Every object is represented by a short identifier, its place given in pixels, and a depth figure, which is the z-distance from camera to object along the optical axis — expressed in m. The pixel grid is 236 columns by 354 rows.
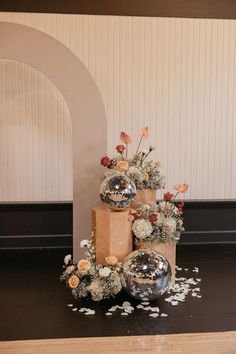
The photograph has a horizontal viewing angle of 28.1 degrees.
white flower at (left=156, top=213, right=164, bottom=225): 4.07
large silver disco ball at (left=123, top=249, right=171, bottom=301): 3.74
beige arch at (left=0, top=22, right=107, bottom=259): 4.46
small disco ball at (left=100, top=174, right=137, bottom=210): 4.06
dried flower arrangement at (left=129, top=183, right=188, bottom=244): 4.03
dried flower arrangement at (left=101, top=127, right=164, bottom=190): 4.34
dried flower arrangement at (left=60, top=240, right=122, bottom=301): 3.84
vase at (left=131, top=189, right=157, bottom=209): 4.46
